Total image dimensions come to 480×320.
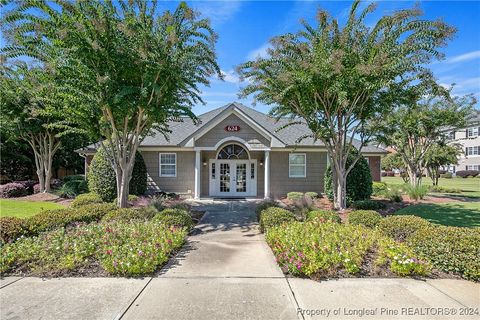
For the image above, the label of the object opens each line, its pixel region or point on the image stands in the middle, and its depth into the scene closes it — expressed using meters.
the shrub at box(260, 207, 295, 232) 7.77
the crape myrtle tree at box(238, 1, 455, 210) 8.73
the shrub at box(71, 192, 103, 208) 10.75
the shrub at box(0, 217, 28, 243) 6.31
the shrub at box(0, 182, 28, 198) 15.58
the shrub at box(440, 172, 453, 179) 42.52
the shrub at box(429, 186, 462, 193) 20.08
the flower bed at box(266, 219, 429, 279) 4.90
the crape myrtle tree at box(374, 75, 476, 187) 16.34
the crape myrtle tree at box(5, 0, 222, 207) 8.05
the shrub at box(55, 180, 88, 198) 15.13
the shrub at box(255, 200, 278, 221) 9.82
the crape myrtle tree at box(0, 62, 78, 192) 13.18
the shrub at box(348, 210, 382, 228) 7.71
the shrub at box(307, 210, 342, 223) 8.19
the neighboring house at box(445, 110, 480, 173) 43.75
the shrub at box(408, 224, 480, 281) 4.89
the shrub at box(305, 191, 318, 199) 15.25
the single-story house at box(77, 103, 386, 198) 16.70
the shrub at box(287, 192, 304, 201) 14.98
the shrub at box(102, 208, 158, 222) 8.12
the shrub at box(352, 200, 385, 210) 11.13
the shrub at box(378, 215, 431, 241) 6.49
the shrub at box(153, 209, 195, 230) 7.74
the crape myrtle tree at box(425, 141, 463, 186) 25.22
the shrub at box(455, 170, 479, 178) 41.25
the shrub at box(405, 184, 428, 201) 14.27
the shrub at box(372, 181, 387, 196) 15.93
